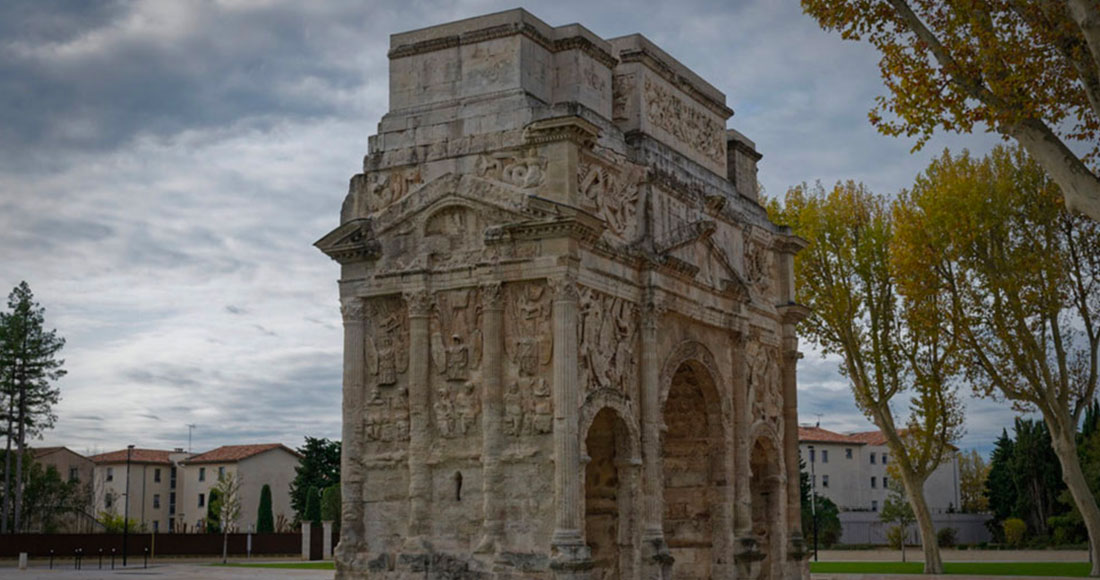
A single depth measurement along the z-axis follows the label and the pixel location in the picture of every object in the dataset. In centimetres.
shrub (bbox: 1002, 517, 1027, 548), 5679
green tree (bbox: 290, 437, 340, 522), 6438
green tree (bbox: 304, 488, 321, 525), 5716
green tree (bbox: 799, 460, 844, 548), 6083
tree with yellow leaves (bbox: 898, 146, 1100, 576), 3234
